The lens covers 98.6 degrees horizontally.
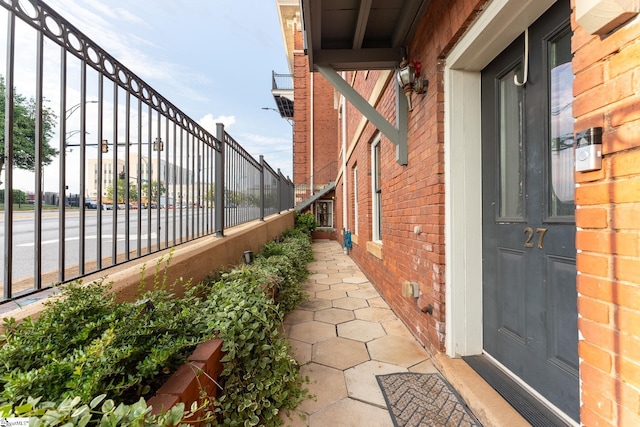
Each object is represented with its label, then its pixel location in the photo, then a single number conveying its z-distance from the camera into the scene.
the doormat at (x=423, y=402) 1.52
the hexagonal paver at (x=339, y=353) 2.14
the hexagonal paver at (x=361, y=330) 2.58
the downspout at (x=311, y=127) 13.39
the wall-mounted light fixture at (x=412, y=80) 2.18
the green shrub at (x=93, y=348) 0.83
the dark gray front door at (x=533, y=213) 1.32
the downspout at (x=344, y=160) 7.18
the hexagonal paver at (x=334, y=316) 2.96
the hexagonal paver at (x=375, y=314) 2.99
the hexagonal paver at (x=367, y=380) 1.74
